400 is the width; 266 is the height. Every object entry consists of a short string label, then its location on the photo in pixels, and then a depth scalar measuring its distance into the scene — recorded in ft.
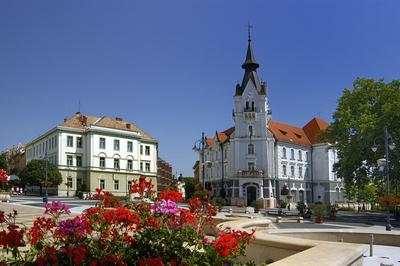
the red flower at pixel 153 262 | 14.80
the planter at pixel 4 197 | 151.64
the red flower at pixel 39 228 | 18.43
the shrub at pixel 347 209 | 204.89
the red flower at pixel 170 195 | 20.27
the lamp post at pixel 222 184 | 214.90
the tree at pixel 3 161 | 255.93
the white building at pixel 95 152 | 226.99
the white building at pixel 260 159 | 217.56
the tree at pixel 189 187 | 225.66
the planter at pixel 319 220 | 95.20
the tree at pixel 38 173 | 204.23
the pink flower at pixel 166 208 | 19.10
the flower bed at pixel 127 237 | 16.94
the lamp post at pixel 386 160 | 74.38
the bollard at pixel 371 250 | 40.04
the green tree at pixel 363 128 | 114.83
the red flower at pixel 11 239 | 15.47
